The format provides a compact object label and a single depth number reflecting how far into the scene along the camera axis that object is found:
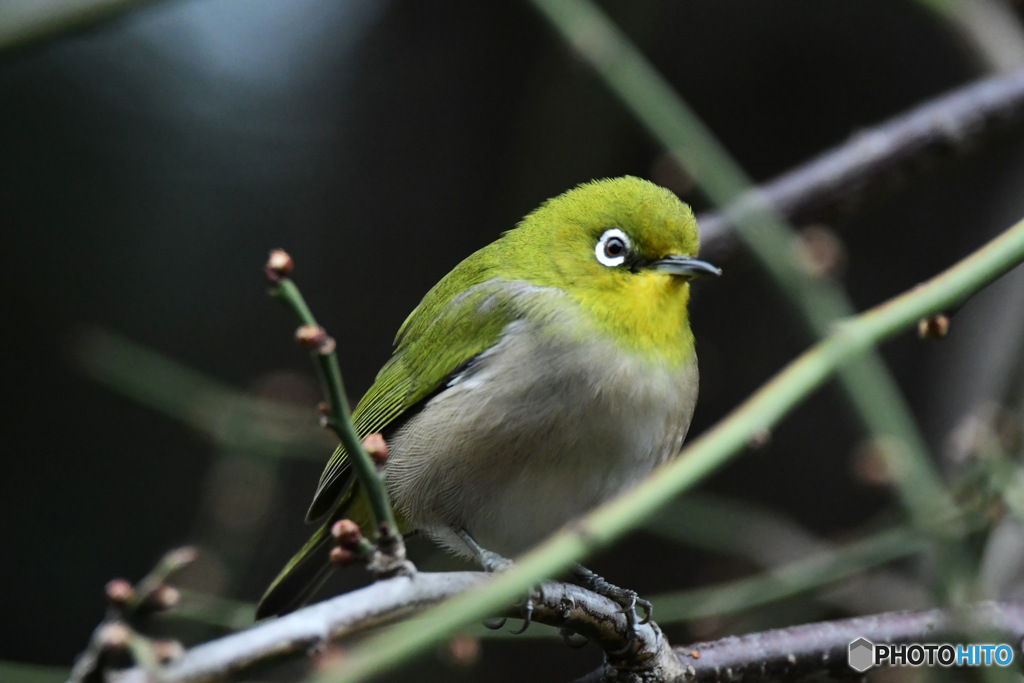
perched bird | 6.16
